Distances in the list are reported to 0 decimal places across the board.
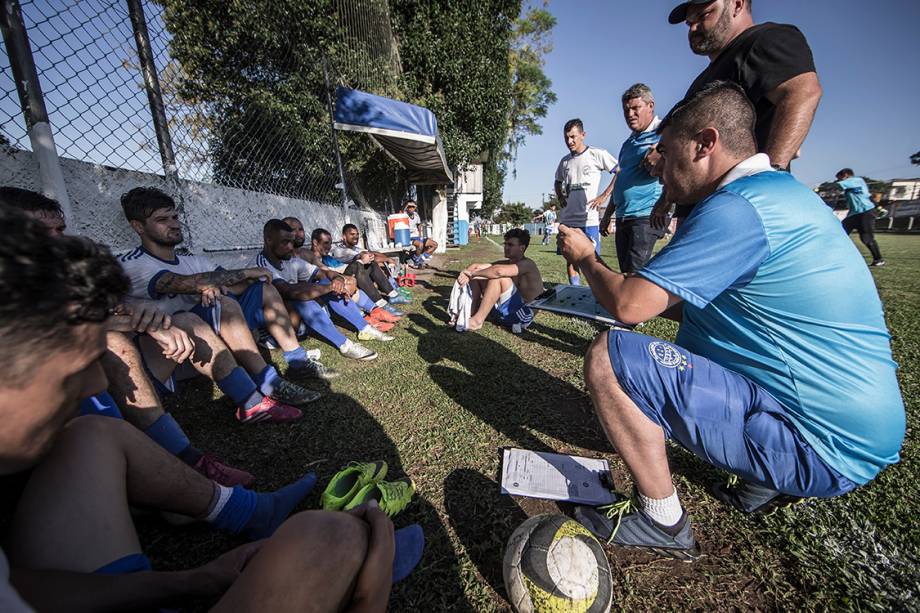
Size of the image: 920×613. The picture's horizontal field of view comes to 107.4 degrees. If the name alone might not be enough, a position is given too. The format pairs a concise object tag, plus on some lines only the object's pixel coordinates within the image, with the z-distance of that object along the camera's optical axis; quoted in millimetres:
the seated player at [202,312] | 2338
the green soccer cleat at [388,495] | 1517
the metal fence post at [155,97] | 2988
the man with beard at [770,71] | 1969
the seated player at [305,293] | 3588
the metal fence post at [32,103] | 2172
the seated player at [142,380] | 1744
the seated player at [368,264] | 5464
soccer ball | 1153
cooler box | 9562
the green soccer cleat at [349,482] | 1512
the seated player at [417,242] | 10055
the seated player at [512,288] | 4340
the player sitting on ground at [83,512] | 671
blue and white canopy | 6508
